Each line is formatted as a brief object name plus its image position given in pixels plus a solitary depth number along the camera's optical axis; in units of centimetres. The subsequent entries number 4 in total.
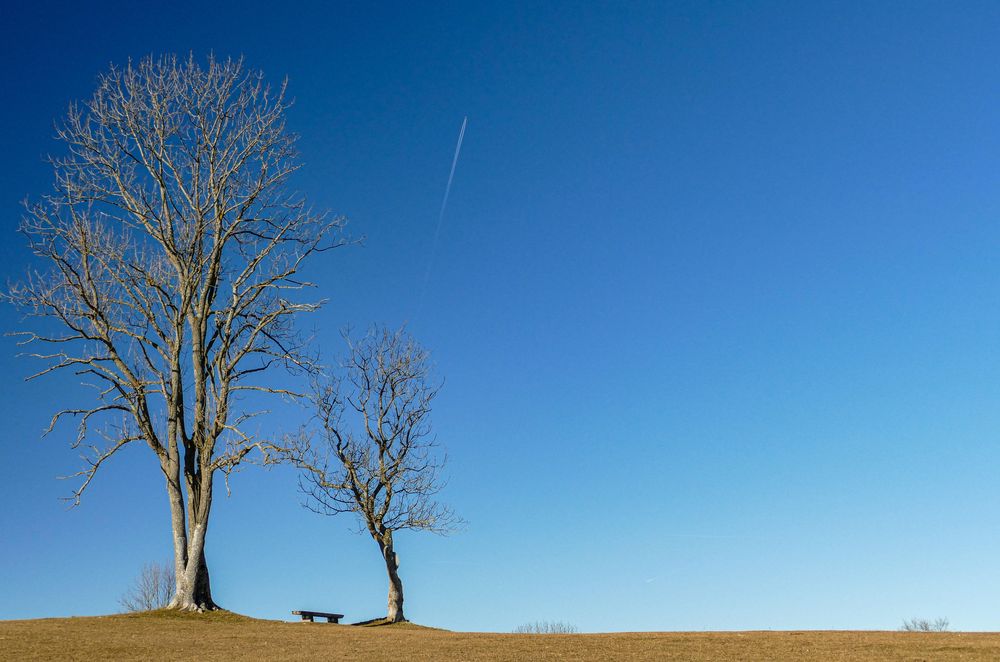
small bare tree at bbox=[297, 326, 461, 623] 3005
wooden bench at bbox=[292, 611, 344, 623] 2645
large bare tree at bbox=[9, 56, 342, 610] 2466
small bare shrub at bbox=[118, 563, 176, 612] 5450
